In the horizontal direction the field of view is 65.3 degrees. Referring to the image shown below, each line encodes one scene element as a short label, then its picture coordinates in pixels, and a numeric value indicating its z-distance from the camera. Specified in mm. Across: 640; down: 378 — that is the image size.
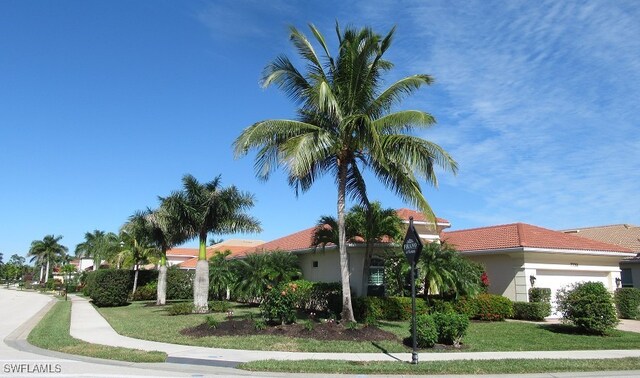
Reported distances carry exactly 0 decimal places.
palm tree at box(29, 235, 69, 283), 92938
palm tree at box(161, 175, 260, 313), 23688
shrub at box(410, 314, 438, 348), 12336
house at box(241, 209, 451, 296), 22406
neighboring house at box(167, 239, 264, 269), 65375
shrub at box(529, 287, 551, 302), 20703
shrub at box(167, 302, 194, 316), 22614
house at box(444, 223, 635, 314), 21469
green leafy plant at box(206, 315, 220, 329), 14852
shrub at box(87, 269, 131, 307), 31094
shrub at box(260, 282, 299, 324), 15156
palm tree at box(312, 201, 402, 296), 20141
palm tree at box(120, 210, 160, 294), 30516
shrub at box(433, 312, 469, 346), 12594
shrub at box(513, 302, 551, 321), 20078
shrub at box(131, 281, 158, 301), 39250
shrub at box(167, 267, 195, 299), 37938
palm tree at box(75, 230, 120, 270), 49031
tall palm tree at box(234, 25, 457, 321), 14812
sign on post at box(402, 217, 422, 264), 10375
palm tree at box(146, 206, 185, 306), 25380
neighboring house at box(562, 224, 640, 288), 27719
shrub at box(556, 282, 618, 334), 15430
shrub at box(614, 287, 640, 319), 22453
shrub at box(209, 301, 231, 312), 24328
